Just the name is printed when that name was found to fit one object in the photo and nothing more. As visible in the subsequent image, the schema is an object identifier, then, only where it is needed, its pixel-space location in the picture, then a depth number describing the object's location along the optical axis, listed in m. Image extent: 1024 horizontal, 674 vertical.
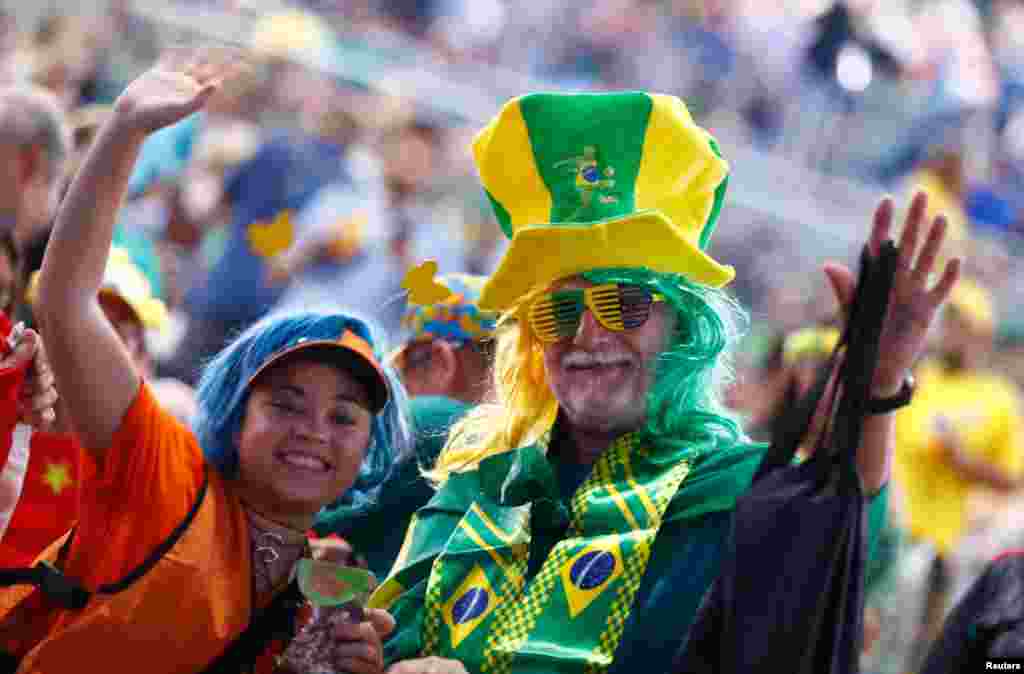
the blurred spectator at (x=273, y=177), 14.25
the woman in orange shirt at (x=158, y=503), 6.08
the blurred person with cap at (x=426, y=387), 8.05
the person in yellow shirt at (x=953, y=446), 14.88
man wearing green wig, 6.55
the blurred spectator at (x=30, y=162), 8.64
